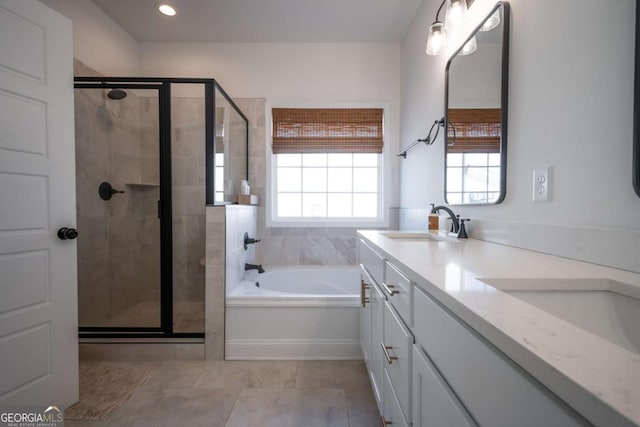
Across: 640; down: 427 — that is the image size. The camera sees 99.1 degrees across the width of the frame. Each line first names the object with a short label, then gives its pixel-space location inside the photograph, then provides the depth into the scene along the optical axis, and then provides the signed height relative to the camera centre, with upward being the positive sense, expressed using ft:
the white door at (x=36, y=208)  3.92 -0.07
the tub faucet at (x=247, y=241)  7.98 -1.07
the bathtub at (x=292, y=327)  6.31 -2.83
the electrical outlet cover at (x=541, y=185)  3.22 +0.27
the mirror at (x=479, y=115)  4.02 +1.57
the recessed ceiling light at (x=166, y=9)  7.47 +5.44
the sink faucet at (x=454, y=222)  4.89 -0.28
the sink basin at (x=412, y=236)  5.22 -0.58
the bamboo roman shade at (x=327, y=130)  9.05 +2.52
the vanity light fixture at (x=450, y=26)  4.62 +3.28
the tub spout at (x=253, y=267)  8.11 -1.85
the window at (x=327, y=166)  9.08 +1.39
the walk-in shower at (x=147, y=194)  6.55 +0.28
